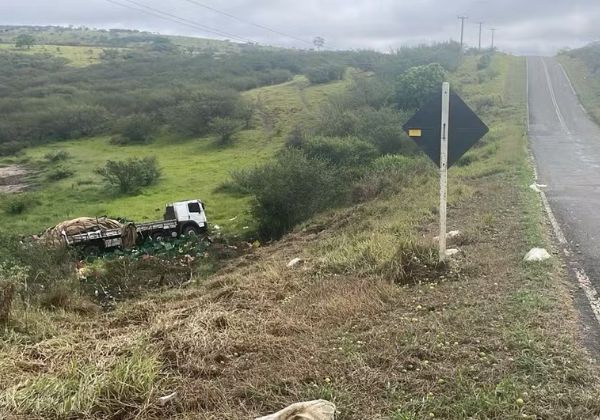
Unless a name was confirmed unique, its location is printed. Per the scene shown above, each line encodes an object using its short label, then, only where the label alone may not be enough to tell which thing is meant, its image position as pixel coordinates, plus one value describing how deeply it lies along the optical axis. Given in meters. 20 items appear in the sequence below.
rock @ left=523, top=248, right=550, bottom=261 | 7.97
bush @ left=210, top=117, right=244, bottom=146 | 48.16
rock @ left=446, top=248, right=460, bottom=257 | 8.53
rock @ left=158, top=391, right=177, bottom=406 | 4.49
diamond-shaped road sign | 7.54
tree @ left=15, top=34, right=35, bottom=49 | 114.25
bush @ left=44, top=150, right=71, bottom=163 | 44.75
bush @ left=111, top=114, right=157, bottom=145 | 52.39
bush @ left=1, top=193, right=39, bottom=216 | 29.97
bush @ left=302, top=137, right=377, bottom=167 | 28.66
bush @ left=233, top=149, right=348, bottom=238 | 22.05
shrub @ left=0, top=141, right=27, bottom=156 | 49.16
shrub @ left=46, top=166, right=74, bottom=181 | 38.53
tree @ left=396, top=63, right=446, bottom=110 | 42.41
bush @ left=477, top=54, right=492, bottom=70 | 75.88
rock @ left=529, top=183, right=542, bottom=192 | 15.31
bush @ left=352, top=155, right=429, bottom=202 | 19.94
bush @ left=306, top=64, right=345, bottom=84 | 74.69
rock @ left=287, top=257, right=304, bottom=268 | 10.24
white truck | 20.62
